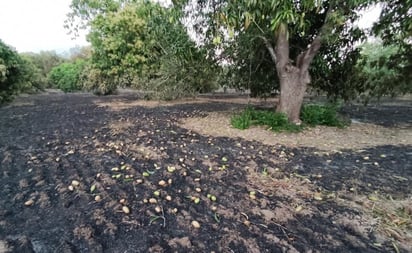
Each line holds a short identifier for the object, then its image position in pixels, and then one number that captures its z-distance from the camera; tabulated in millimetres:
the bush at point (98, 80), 12578
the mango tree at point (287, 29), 3719
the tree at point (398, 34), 4785
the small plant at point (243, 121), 5311
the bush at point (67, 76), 18267
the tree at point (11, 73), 8414
